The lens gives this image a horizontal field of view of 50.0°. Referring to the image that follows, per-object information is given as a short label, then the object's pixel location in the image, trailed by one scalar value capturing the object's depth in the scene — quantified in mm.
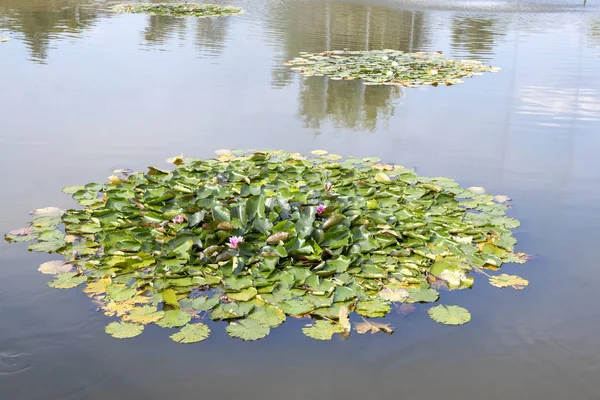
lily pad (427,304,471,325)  3189
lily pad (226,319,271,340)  3021
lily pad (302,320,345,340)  3035
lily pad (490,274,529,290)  3541
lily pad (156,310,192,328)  3104
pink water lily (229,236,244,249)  3642
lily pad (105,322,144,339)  3010
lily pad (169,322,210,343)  2994
